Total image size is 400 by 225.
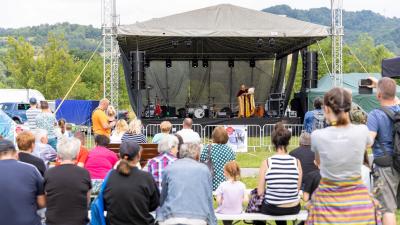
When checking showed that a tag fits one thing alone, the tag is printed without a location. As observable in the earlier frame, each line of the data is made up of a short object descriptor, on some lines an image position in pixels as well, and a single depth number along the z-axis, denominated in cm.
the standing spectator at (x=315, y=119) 1050
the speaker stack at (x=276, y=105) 2195
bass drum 2182
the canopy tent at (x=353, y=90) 2062
